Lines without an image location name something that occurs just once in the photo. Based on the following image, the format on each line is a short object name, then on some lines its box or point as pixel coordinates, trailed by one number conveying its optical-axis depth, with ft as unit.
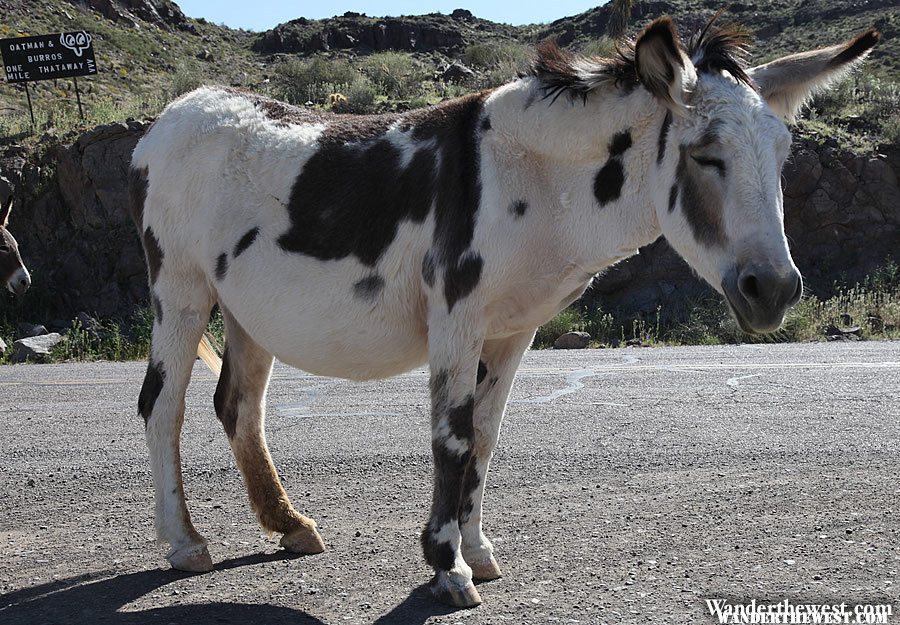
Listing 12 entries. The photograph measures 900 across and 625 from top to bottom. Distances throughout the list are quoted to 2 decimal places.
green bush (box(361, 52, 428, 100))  97.50
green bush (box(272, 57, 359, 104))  96.17
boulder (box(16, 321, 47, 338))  56.08
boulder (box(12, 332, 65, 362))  47.85
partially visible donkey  49.16
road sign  82.02
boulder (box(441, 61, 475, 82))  103.55
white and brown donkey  13.19
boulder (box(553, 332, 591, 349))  48.37
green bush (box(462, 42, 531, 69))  115.84
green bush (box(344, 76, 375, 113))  86.63
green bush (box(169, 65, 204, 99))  100.86
